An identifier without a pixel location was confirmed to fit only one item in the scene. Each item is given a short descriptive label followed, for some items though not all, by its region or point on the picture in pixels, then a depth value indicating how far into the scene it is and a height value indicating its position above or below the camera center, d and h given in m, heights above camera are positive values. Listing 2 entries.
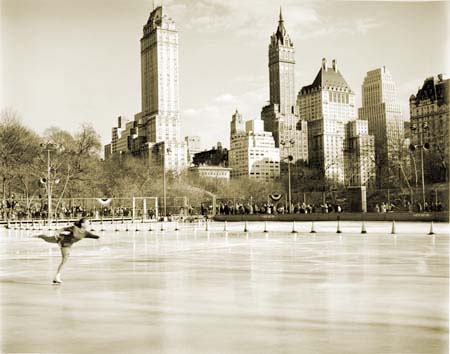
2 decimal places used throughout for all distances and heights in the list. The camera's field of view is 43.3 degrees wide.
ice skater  10.03 -0.52
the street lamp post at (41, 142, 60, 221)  51.38 +5.43
